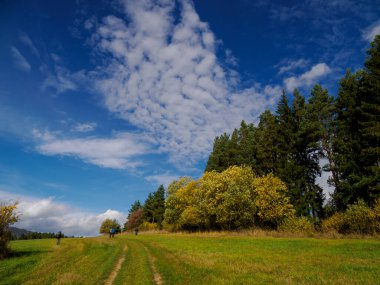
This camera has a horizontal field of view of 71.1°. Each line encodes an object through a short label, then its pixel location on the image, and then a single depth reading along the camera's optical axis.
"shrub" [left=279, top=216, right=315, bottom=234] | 37.38
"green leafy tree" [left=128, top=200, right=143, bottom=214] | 142.85
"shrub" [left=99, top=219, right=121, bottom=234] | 139.88
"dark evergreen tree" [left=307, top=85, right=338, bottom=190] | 44.83
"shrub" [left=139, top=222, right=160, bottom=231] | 92.38
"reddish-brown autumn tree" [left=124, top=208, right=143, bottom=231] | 117.96
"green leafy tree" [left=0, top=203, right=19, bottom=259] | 21.57
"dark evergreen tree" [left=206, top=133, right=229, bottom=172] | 75.12
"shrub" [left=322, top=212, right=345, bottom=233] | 33.55
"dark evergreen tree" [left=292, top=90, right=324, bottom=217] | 46.16
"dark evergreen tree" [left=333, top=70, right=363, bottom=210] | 38.09
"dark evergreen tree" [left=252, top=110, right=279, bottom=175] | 54.19
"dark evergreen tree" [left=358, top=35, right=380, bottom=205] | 33.72
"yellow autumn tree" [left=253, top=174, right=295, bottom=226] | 45.41
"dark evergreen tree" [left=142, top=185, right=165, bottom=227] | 104.12
